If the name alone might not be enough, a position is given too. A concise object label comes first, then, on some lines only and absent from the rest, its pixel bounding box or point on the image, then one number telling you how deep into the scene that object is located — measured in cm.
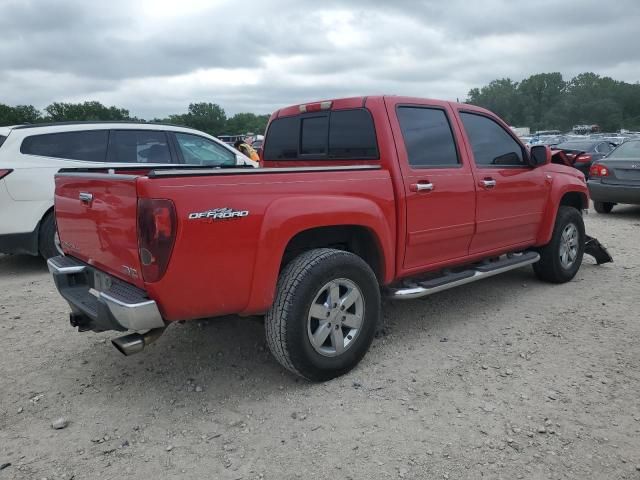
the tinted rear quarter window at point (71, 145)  616
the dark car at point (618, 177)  943
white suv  590
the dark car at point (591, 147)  1495
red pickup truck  279
